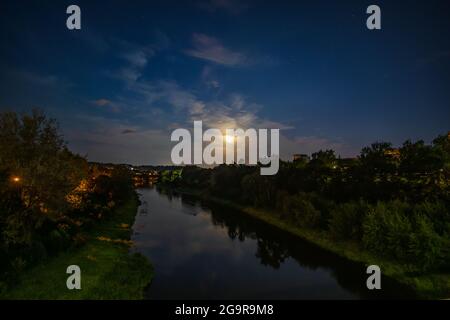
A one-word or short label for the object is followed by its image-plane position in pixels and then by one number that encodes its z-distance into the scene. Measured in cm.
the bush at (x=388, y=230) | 2872
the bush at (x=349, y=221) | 3600
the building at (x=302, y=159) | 7954
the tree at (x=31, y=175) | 2248
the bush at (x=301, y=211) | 4456
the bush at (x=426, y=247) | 2588
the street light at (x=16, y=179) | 2234
